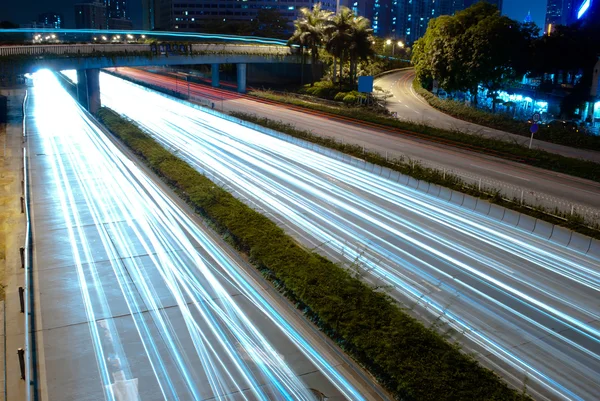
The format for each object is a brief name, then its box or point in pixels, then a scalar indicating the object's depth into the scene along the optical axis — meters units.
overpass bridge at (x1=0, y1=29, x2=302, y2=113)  40.31
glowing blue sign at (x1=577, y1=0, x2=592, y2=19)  73.51
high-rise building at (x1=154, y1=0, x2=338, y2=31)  170.75
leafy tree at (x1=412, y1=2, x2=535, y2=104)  46.91
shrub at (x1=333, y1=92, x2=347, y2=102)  57.56
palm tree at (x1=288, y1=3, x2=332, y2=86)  66.25
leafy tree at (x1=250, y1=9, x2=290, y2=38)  96.50
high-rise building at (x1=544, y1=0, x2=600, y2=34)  67.56
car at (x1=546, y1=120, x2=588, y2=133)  37.75
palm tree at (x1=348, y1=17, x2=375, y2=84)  60.69
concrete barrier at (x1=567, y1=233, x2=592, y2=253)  17.20
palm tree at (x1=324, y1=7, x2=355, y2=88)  60.66
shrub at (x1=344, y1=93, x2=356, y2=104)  55.53
